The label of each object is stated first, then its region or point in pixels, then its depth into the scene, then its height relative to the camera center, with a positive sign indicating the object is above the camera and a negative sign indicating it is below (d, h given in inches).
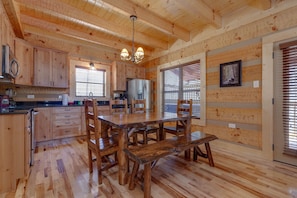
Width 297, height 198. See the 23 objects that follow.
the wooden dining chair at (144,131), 97.3 -23.0
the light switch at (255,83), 102.2 +11.3
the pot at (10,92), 123.4 +5.8
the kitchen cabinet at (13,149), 65.6 -25.1
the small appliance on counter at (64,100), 153.0 -1.5
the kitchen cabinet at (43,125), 127.4 -24.3
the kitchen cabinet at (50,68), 132.2 +30.4
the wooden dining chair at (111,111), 99.2 -9.8
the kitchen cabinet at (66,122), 136.4 -23.5
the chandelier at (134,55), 108.3 +34.7
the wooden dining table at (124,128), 66.2 -13.6
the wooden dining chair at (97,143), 67.6 -23.9
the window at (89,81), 170.2 +22.0
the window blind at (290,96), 87.0 +1.8
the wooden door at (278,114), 91.8 -10.2
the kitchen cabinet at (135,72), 193.2 +38.9
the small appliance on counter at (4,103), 80.4 -2.6
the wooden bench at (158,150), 57.0 -23.7
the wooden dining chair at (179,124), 103.3 -20.0
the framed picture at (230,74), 111.0 +20.7
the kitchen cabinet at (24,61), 114.5 +33.0
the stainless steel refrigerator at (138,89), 185.0 +12.9
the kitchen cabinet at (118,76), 183.2 +30.3
